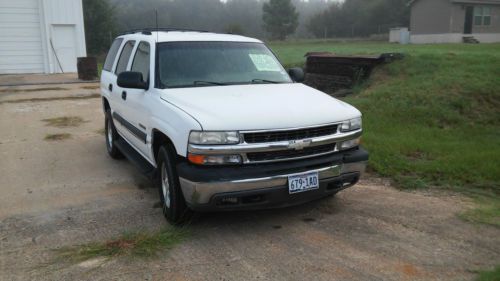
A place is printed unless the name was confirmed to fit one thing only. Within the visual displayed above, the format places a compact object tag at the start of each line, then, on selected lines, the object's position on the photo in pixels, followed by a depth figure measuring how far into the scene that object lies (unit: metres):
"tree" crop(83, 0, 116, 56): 62.78
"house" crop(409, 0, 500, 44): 38.75
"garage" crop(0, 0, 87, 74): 21.22
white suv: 4.14
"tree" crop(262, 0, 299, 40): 80.94
